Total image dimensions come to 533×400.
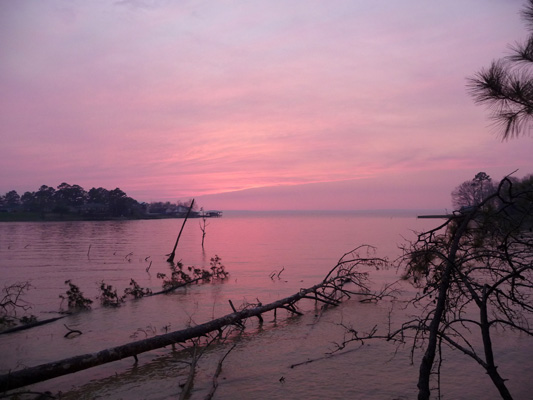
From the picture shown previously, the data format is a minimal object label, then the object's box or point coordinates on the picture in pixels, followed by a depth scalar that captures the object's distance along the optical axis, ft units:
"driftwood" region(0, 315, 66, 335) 34.03
